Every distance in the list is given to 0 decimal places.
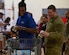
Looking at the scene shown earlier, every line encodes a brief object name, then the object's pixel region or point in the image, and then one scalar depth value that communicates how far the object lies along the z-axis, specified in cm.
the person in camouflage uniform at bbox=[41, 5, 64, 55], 369
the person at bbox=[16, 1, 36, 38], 413
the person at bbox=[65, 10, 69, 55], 546
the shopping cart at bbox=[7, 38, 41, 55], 335
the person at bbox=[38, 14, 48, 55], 674
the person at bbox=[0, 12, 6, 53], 675
